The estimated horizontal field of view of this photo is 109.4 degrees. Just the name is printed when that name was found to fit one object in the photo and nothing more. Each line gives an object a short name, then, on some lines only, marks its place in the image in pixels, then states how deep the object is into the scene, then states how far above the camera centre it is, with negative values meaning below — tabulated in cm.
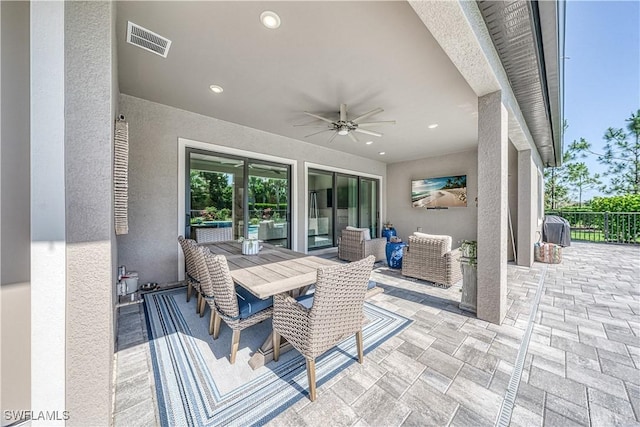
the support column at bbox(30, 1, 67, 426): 100 +1
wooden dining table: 174 -53
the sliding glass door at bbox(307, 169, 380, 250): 613 +27
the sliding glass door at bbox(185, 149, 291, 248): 398 +30
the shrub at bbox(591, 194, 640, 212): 740 +37
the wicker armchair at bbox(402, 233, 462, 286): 359 -76
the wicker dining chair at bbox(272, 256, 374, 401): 145 -70
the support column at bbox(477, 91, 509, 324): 250 +9
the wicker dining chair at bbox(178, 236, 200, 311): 245 -60
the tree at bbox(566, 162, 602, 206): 1329 +222
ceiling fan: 340 +141
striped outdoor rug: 143 -123
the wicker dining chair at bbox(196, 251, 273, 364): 177 -77
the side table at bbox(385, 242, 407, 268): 455 -82
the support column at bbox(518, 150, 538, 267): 488 +14
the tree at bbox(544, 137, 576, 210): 1242 +169
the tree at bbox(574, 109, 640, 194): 1145 +315
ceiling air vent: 207 +168
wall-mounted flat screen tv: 655 +67
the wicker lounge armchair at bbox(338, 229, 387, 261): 477 -71
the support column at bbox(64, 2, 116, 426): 107 +2
